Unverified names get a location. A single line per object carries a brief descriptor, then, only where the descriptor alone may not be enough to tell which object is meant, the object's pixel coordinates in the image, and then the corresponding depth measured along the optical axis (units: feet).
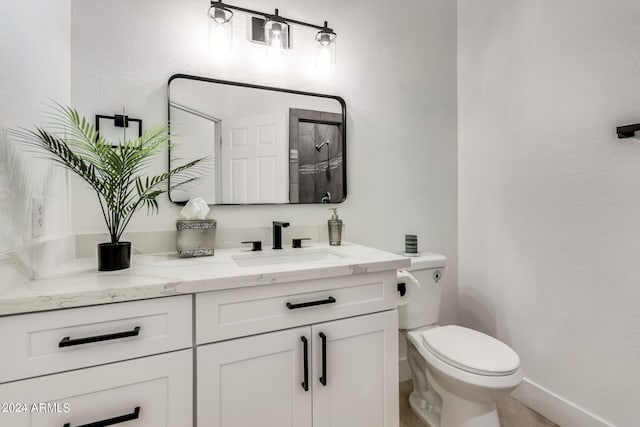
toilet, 3.84
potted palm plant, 3.10
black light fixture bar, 4.46
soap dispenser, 5.06
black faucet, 4.72
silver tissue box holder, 4.02
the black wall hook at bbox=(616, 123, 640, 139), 3.82
